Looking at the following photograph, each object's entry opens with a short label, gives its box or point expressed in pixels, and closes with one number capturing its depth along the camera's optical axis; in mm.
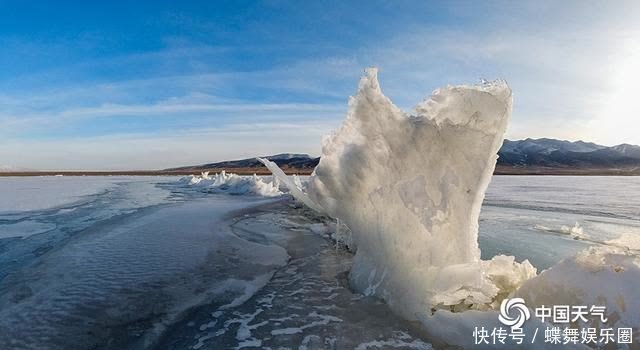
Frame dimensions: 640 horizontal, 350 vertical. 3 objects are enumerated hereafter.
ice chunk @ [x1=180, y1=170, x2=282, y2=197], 21269
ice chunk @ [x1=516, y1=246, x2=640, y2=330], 3537
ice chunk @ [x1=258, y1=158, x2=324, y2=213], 6945
